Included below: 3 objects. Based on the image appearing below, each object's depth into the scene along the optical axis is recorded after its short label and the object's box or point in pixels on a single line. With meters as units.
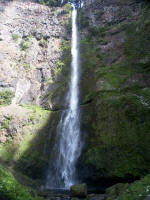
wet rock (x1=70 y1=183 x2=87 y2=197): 8.81
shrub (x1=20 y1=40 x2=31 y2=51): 25.64
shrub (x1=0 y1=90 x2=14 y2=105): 19.54
